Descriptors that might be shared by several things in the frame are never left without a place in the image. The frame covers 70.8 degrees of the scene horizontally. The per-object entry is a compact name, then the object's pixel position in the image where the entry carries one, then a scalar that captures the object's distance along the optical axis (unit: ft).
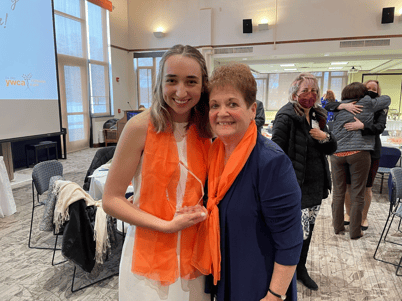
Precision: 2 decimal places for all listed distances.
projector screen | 15.65
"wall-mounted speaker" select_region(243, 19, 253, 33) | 29.58
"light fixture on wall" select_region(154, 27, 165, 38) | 34.09
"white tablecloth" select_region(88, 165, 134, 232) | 9.36
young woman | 3.12
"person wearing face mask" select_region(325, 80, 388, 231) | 9.97
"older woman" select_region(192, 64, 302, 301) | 2.95
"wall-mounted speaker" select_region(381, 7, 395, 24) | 25.63
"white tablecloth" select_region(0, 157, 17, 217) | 12.70
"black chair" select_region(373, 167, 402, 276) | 8.38
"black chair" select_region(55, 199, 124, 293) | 7.27
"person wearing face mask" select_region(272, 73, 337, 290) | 6.50
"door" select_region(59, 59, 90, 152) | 28.04
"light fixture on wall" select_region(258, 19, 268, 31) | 29.27
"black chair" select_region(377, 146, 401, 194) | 14.59
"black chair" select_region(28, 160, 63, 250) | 9.66
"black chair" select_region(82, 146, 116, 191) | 11.93
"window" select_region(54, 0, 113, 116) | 27.25
